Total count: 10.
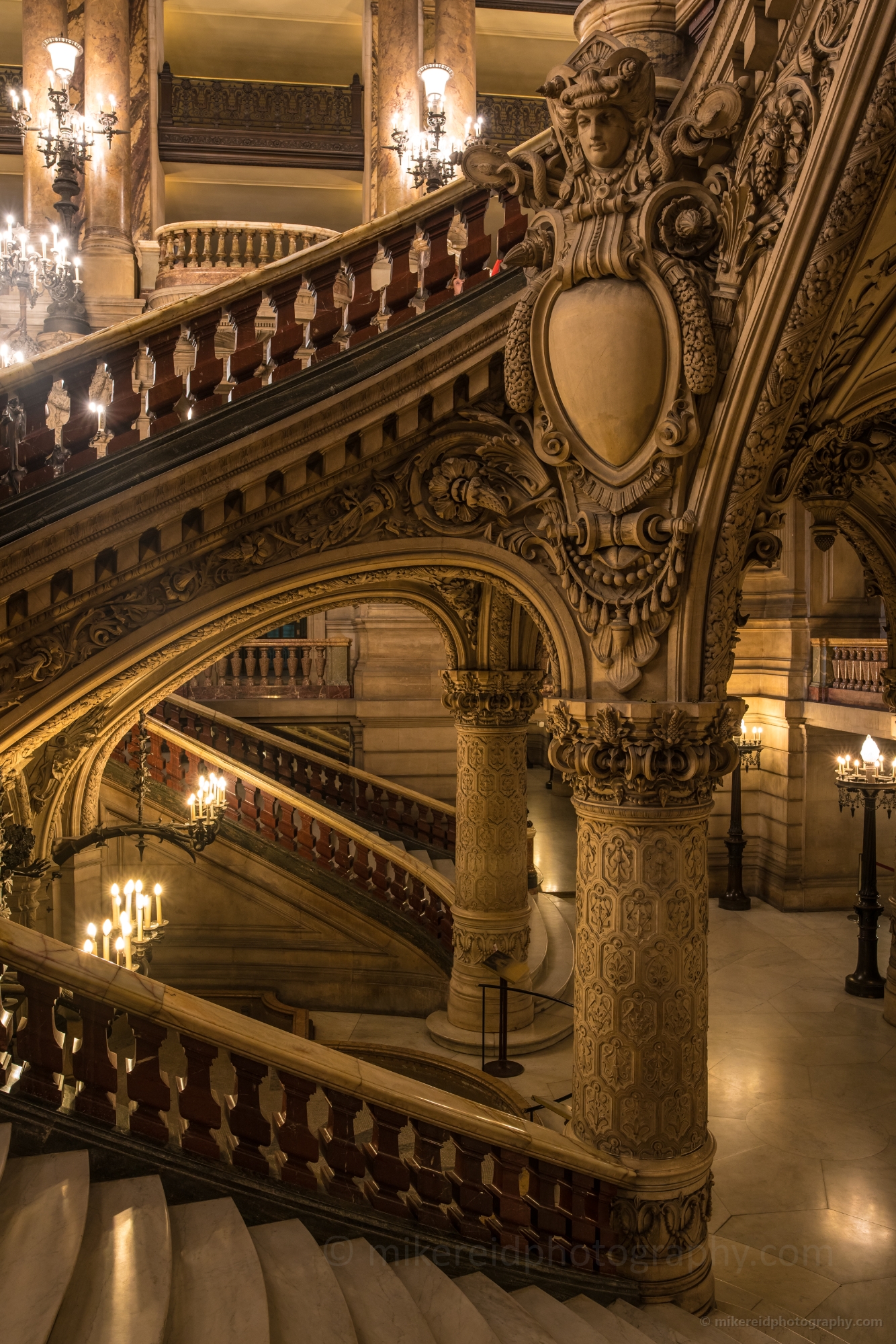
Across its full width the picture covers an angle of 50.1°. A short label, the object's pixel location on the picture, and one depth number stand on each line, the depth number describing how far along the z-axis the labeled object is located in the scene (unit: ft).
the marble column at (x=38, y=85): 39.04
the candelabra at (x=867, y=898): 29.71
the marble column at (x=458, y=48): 40.83
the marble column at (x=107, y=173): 39.99
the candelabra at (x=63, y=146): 27.58
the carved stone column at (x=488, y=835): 29.37
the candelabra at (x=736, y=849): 40.96
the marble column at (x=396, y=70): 40.55
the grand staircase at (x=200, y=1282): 9.46
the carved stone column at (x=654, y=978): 15.47
